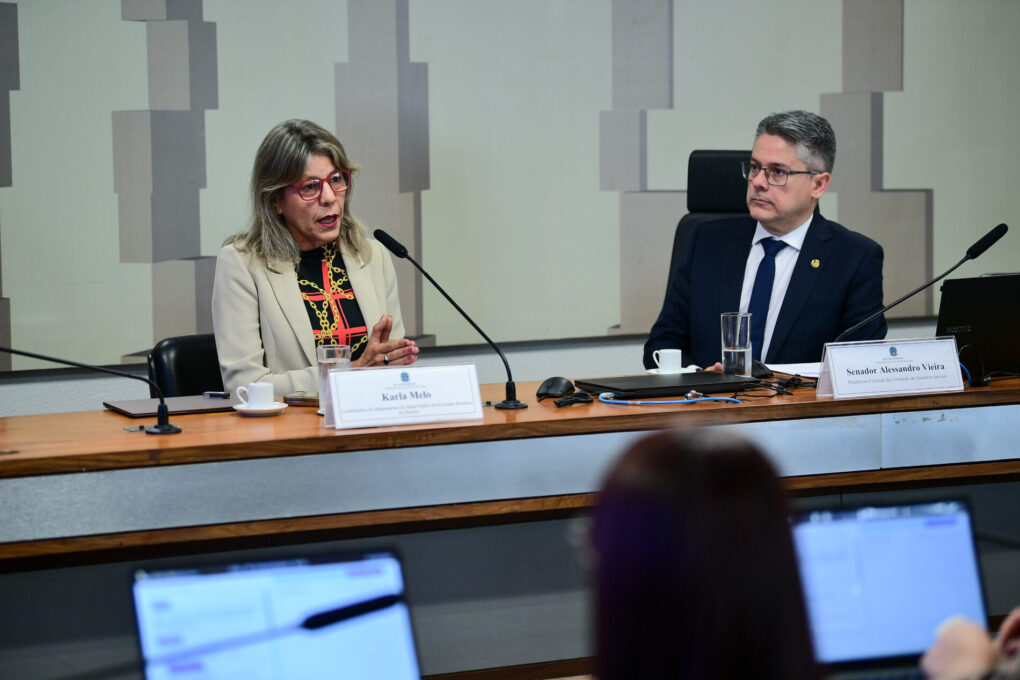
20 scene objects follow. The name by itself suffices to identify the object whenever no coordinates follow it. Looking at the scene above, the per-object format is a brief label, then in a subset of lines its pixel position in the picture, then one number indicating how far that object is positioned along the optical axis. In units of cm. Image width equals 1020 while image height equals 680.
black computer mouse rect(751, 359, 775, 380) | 499
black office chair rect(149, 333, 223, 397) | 529
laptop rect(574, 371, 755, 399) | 452
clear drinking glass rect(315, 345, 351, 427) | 427
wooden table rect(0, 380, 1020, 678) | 369
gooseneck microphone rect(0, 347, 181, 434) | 400
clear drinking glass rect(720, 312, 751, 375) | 495
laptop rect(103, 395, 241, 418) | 442
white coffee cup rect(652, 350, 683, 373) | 498
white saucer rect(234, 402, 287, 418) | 435
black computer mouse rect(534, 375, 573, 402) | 455
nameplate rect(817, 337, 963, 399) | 445
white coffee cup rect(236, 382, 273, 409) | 441
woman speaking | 551
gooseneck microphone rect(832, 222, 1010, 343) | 481
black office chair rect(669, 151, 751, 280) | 659
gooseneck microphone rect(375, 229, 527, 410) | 439
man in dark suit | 577
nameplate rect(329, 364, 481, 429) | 398
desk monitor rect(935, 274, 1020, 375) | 484
